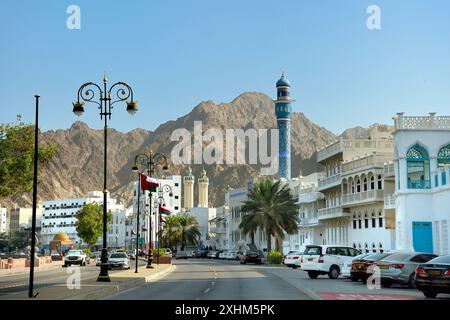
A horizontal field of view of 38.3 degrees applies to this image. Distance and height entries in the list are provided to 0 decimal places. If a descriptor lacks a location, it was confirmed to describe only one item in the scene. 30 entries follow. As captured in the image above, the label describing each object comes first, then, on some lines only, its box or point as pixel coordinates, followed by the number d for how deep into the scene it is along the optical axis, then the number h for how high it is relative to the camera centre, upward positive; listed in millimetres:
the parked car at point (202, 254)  109675 -4507
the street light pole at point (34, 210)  18812 +481
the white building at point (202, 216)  142375 +2502
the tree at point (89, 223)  105688 +653
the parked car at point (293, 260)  52625 -2625
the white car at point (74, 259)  65756 -3234
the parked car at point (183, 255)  103688 -4404
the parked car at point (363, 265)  29100 -1698
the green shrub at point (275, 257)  68500 -3146
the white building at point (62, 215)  180712 +3540
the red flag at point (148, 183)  40831 +2780
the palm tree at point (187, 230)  115375 -479
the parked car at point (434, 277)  21125 -1617
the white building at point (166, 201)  137000 +5751
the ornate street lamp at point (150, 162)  42788 +4363
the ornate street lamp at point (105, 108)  28128 +5184
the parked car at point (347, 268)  33562 -2101
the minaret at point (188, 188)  173500 +10566
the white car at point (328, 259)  34375 -1659
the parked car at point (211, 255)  103338 -4407
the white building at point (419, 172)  44000 +3672
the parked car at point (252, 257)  71438 -3264
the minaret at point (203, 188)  170625 +10524
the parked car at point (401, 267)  26828 -1614
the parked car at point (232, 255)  91825 -3927
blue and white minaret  111562 +18793
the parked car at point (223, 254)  94675 -3957
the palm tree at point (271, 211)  70875 +1803
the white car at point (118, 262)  53625 -2880
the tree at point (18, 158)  49969 +5354
